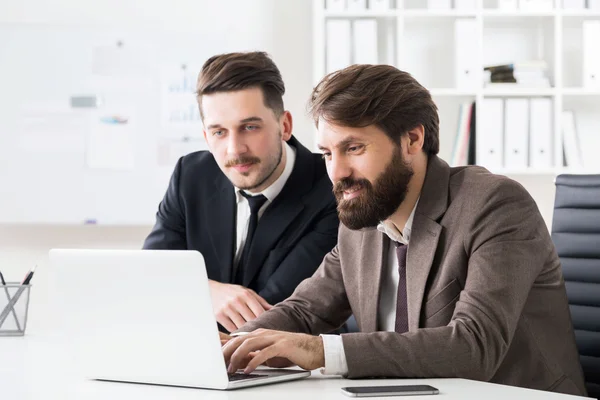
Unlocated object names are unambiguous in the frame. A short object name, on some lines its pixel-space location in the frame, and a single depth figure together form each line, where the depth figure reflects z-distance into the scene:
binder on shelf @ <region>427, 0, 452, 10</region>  3.82
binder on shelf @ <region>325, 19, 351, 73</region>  3.74
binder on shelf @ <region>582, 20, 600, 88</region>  3.80
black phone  1.30
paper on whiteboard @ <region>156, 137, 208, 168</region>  3.97
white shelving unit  3.82
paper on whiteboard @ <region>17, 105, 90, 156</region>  3.93
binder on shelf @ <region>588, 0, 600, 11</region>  3.85
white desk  1.32
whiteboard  3.93
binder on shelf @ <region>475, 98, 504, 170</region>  3.77
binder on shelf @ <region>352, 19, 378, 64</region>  3.76
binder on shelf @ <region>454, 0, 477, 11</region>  3.82
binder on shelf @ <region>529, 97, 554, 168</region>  3.77
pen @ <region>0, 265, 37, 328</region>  2.24
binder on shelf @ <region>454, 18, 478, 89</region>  3.78
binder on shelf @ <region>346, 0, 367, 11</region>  3.78
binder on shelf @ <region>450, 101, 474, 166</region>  3.82
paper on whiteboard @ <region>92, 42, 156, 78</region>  3.94
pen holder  2.25
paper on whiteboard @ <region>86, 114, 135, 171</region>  3.95
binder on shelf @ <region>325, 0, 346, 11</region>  3.77
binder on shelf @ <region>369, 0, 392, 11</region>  3.79
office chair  2.18
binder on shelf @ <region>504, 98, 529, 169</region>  3.77
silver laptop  1.36
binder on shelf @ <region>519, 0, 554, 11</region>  3.85
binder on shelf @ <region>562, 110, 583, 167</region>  3.80
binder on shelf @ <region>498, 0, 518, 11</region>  3.84
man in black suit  2.51
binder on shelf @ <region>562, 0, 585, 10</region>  3.85
